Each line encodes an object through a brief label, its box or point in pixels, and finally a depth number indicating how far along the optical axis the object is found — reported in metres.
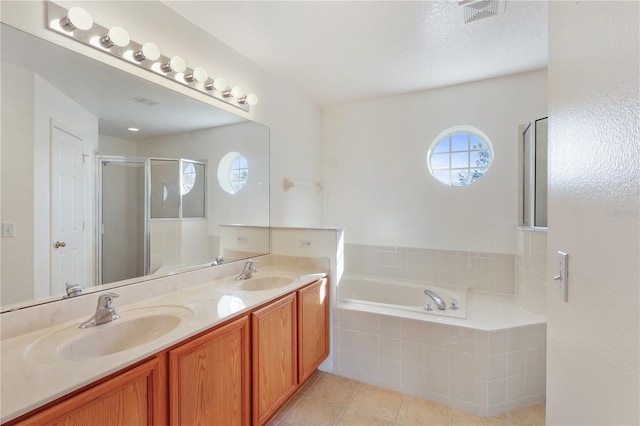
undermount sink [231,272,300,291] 2.06
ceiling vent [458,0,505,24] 1.61
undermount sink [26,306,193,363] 1.01
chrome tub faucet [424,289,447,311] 2.22
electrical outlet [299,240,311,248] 2.38
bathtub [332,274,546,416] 1.87
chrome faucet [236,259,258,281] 2.00
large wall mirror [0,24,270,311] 1.10
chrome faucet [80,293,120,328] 1.17
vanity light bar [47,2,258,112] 1.23
